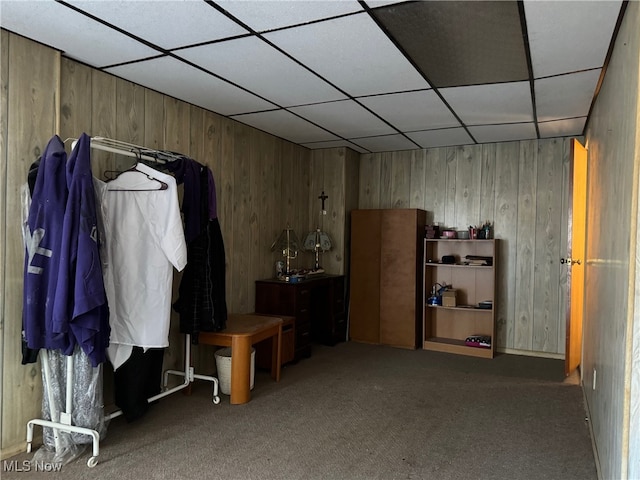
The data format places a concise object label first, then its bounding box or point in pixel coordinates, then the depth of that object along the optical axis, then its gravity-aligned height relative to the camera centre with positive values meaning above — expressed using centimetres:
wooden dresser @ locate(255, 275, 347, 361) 449 -71
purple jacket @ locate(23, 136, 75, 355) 244 -14
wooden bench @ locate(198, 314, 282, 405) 341 -81
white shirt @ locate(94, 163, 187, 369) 283 -13
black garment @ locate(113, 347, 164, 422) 297 -97
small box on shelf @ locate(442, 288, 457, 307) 516 -66
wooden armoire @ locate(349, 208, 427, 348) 526 -45
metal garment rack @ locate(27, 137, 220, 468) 254 -96
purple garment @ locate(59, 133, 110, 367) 240 -17
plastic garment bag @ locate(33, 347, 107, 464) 257 -94
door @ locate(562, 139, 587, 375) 381 -10
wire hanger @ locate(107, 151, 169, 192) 286 +30
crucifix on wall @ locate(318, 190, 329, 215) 563 +47
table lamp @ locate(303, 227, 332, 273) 546 -7
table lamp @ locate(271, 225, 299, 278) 501 -11
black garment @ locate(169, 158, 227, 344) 325 -20
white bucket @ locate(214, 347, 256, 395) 362 -107
